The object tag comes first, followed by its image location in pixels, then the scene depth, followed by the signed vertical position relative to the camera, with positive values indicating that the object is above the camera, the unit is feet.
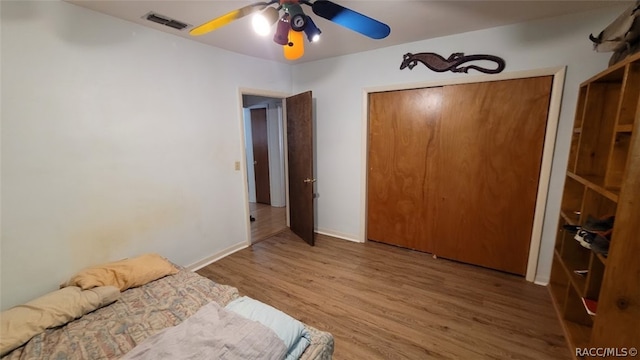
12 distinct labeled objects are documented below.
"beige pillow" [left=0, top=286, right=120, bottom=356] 4.42 -3.15
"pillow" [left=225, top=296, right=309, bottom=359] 4.18 -3.04
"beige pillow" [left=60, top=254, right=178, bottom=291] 5.78 -3.04
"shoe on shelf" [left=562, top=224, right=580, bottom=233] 5.91 -1.96
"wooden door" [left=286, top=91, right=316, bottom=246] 10.31 -0.73
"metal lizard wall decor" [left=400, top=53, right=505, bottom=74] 7.63 +2.56
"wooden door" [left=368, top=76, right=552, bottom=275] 7.61 -0.87
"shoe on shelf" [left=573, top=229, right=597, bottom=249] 5.04 -1.88
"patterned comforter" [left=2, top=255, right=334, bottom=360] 4.26 -3.37
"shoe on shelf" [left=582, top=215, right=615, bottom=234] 4.97 -1.61
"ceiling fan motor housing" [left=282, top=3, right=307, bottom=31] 4.37 +2.15
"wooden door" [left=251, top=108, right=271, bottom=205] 16.30 -0.72
